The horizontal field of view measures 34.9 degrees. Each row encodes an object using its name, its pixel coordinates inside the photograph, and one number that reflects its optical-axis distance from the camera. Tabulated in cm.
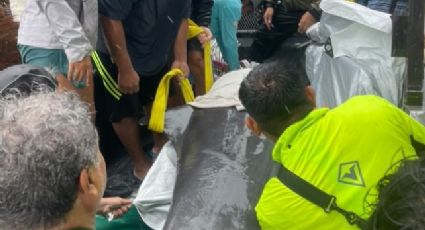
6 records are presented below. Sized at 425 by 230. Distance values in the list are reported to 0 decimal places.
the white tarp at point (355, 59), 302
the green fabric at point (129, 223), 277
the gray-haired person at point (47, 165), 119
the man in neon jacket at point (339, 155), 178
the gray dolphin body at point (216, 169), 234
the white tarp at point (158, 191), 270
